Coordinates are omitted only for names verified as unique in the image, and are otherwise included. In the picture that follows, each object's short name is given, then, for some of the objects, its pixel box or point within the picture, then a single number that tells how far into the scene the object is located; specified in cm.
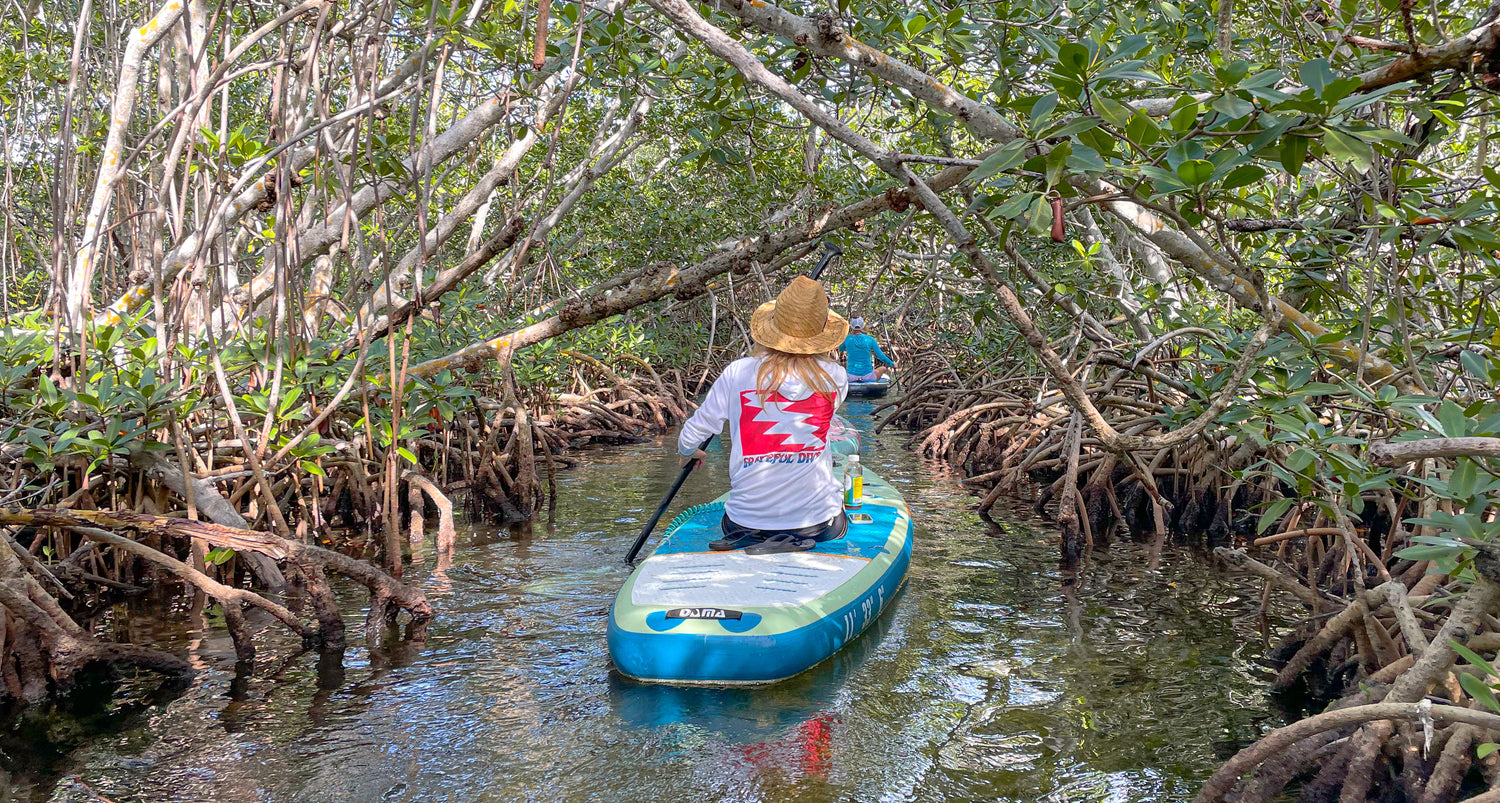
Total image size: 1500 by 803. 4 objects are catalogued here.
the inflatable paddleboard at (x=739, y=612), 361
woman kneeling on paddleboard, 418
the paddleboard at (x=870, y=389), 1573
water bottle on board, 546
